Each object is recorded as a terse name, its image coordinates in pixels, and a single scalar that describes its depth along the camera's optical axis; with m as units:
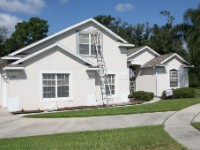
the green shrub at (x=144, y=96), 19.73
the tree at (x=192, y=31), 22.82
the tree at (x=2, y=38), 43.32
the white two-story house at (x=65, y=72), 14.96
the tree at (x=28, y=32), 45.10
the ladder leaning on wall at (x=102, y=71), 18.13
